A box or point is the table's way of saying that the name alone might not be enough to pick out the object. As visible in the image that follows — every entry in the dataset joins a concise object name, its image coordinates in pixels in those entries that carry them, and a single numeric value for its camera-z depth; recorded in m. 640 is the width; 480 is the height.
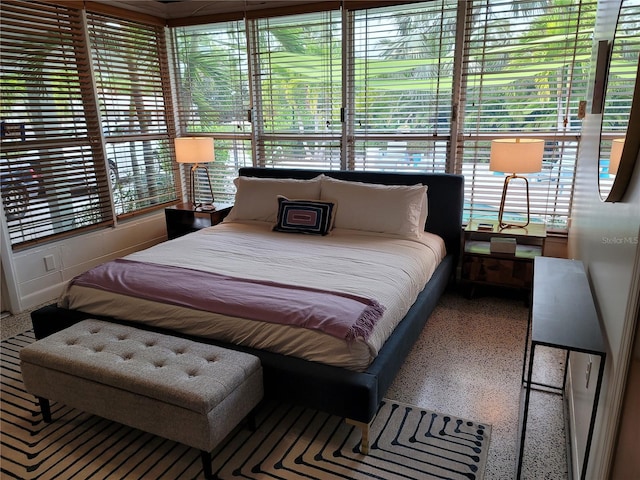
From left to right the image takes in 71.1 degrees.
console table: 1.49
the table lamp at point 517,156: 3.22
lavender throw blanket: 2.08
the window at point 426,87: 3.44
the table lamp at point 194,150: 4.29
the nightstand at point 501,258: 3.46
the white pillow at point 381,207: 3.41
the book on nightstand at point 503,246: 3.51
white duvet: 2.10
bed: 1.98
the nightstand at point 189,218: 4.38
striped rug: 1.93
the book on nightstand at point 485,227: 3.57
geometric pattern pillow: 3.53
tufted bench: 1.79
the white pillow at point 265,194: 3.81
